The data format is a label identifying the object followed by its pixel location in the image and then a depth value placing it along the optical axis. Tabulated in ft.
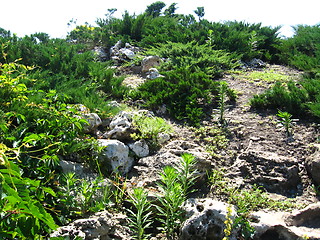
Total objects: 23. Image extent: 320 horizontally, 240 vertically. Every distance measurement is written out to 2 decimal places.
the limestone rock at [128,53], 33.17
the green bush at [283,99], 18.98
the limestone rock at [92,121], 15.65
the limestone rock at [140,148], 15.53
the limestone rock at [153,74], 25.75
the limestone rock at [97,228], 9.63
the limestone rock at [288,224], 10.92
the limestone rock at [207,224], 10.80
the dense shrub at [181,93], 20.03
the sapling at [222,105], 19.12
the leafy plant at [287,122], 17.02
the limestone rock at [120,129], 16.03
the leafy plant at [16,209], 5.50
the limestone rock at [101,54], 35.34
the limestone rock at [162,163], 13.76
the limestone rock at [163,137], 16.46
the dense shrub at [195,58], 26.78
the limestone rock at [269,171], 13.87
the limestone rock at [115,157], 14.16
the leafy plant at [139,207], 10.62
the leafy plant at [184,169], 11.99
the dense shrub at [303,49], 26.81
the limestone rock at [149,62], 29.14
